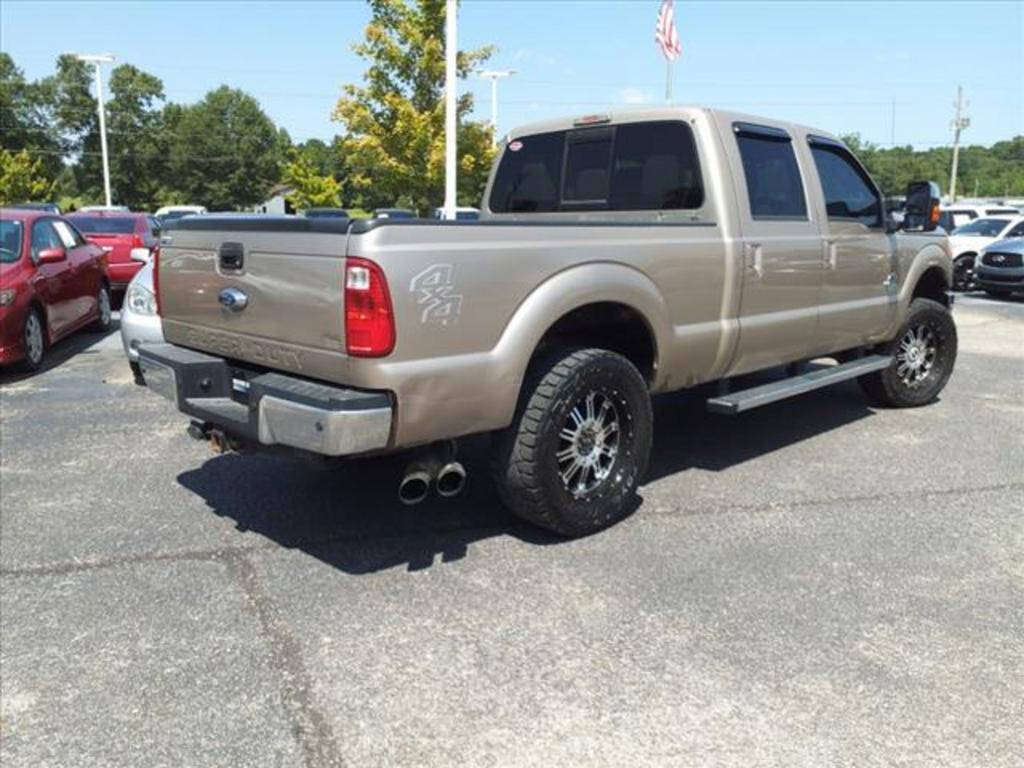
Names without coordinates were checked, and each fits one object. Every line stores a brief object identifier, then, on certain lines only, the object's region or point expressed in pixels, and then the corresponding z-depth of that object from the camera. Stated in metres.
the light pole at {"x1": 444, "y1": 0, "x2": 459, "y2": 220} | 13.66
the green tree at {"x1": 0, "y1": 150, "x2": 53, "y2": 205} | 50.66
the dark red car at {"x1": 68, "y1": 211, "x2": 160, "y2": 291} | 13.41
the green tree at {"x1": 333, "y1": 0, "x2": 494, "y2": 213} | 21.69
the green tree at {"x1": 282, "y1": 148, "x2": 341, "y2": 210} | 66.25
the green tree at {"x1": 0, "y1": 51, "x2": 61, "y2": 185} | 75.69
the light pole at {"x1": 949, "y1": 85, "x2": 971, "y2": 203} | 64.75
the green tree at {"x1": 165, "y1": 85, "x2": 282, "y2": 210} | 83.44
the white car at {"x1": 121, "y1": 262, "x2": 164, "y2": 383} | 6.73
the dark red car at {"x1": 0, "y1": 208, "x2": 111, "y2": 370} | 8.03
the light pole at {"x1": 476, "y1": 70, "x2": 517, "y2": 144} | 33.91
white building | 85.27
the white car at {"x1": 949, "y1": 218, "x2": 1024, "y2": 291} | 18.14
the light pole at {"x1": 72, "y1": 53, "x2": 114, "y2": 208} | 42.22
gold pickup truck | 3.33
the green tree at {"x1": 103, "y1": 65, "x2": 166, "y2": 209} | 80.19
